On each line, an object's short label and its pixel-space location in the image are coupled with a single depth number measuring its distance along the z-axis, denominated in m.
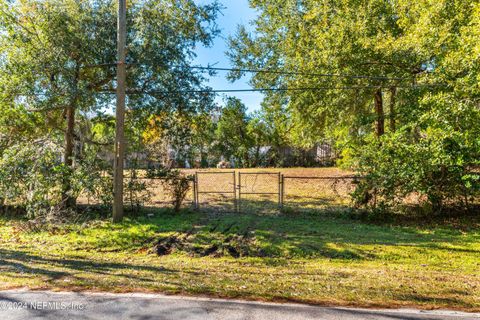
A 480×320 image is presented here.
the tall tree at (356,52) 8.47
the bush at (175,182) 10.55
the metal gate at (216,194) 11.29
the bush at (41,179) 8.85
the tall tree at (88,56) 9.28
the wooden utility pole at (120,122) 8.23
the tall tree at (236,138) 25.66
